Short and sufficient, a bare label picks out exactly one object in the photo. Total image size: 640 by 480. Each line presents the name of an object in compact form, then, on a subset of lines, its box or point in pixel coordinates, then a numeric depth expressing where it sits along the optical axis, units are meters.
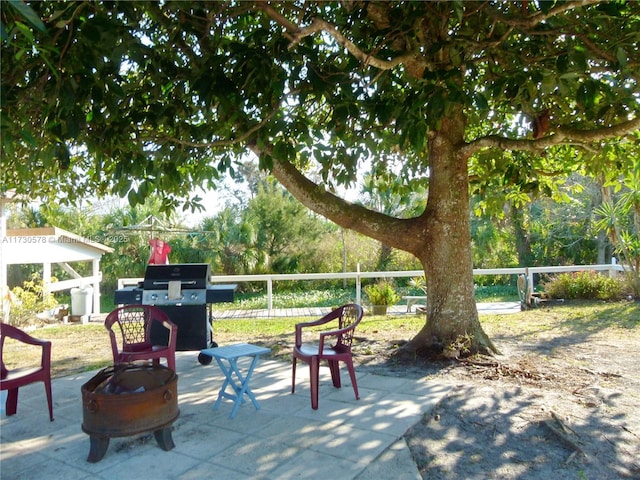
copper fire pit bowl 3.21
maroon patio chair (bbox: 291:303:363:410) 4.25
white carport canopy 10.38
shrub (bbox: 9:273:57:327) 9.70
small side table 4.19
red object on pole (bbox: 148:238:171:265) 7.22
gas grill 6.18
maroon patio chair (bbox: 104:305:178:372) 4.51
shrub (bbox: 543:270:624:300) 11.39
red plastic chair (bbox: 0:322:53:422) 3.90
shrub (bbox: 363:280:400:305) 11.62
